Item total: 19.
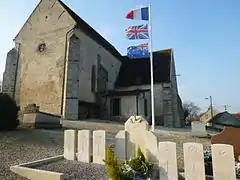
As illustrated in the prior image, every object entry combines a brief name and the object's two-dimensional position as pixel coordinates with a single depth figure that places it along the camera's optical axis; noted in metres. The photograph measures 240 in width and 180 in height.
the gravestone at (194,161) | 4.98
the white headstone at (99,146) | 6.94
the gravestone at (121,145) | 6.66
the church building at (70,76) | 24.28
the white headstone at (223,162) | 4.62
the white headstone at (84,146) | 7.23
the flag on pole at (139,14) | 16.11
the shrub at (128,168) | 5.23
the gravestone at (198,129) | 14.92
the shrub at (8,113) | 12.43
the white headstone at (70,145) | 7.53
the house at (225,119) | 44.89
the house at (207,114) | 63.32
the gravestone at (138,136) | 6.15
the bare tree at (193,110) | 66.46
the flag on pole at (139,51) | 15.43
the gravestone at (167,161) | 5.39
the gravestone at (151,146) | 5.92
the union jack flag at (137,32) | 15.38
